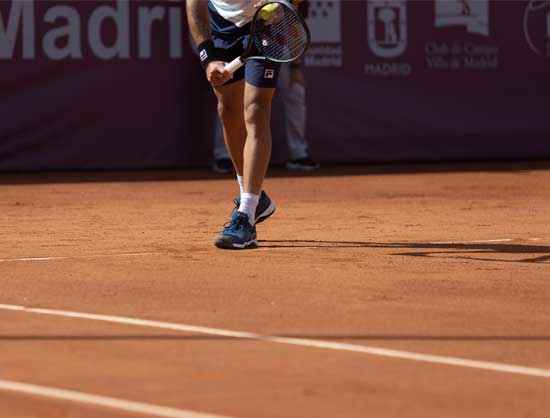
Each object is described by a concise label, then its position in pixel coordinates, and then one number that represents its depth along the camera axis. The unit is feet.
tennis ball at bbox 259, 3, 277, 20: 47.44
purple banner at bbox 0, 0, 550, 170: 87.35
